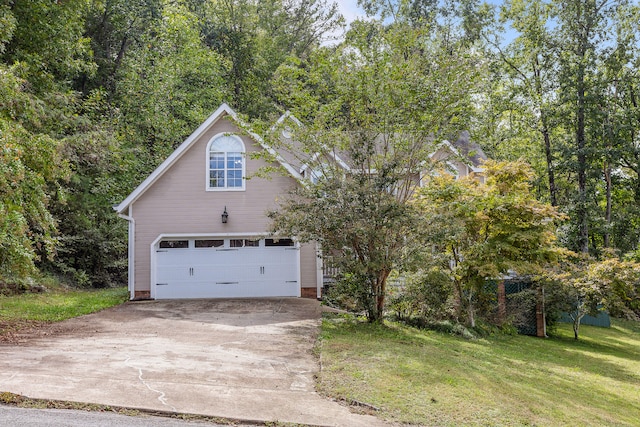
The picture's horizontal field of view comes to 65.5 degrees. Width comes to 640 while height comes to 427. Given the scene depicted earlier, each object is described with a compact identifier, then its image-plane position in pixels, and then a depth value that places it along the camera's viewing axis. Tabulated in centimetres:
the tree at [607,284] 1250
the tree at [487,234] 1229
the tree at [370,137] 1062
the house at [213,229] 1495
